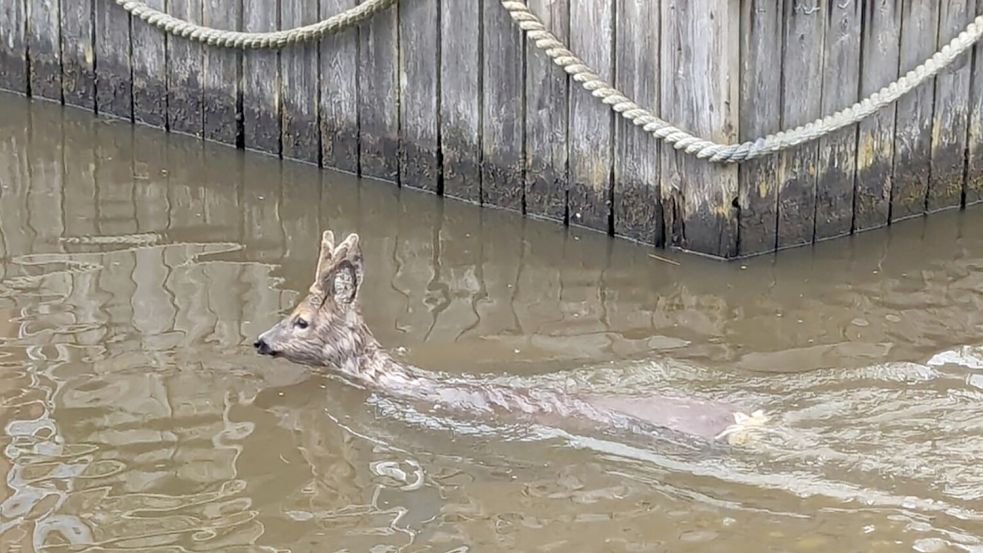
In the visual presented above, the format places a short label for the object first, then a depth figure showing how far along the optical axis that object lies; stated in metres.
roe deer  5.77
